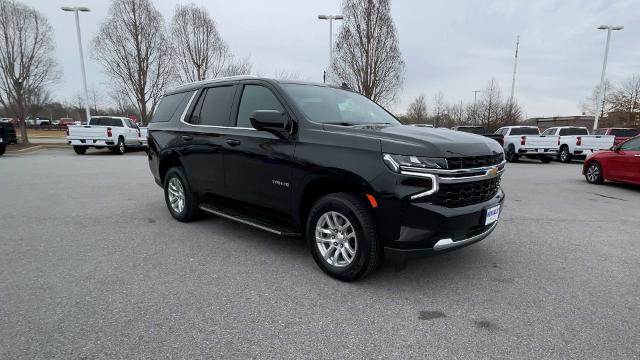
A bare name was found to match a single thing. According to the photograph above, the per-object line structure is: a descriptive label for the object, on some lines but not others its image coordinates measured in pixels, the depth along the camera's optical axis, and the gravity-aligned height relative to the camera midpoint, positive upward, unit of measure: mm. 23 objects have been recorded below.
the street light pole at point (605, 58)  25184 +4618
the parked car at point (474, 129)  19877 -366
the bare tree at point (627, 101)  41250 +2617
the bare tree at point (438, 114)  54062 +1127
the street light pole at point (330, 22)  20869 +5671
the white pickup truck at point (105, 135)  17375 -838
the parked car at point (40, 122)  62550 -972
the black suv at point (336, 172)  3031 -480
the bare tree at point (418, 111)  55750 +1567
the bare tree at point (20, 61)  20750 +3182
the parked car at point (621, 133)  18778 -439
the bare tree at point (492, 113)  38550 +1016
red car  8914 -1026
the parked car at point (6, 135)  16594 -933
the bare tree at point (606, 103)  44438 +2529
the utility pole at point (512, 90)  36025 +3170
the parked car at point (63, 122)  59569 -908
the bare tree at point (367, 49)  25469 +4955
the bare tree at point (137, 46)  23953 +4663
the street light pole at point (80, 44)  22062 +4494
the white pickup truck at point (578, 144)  16547 -906
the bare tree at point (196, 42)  25953 +5400
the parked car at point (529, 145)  16656 -1012
